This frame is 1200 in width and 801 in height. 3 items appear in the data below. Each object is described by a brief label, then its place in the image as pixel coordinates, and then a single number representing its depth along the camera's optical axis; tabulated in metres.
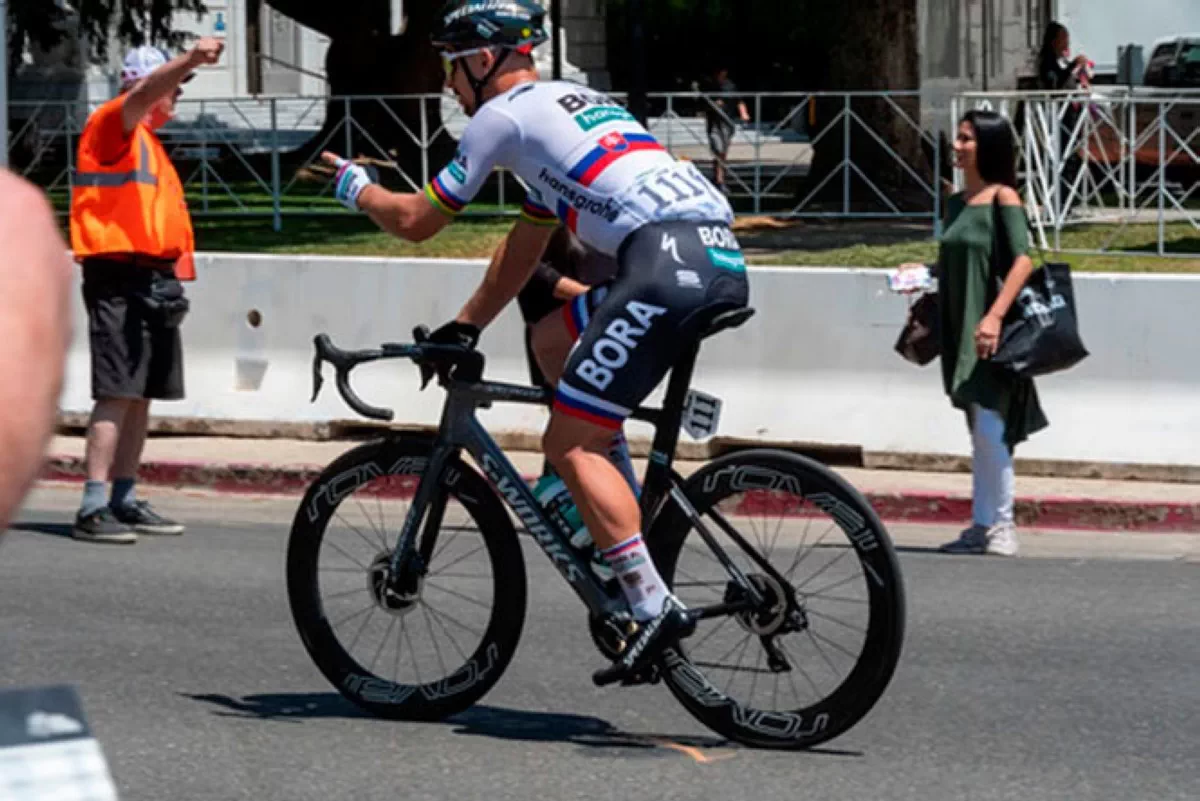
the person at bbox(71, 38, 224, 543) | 8.55
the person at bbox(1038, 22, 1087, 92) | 24.30
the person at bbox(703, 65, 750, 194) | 23.36
